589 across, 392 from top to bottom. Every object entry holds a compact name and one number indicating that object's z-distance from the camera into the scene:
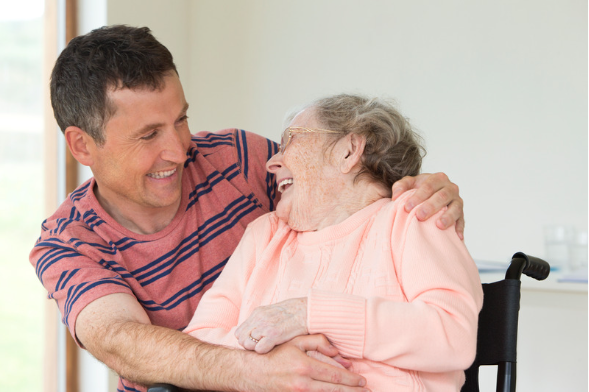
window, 2.79
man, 1.50
